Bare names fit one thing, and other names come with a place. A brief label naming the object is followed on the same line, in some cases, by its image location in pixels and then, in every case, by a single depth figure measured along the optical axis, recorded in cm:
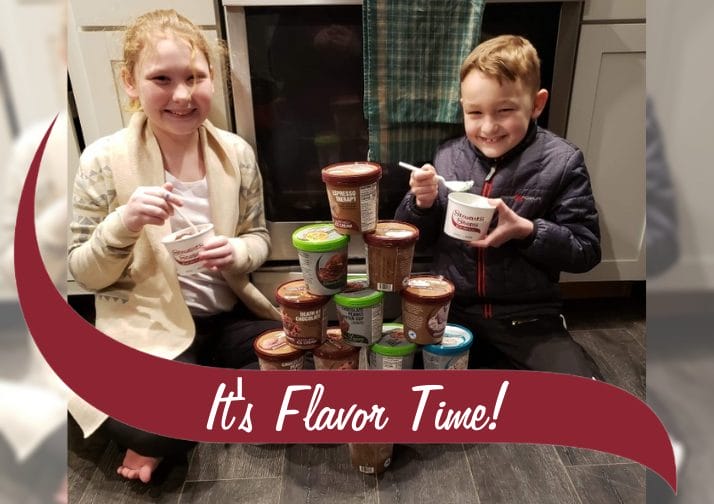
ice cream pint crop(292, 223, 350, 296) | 75
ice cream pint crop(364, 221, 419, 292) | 74
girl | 71
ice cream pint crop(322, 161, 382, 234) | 70
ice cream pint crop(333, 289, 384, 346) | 78
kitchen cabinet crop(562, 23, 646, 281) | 91
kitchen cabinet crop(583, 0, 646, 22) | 89
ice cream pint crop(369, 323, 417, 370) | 82
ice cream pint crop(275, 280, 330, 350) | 78
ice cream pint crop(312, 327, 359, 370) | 82
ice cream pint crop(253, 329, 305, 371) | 83
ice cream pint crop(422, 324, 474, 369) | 82
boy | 81
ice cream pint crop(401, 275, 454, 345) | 78
